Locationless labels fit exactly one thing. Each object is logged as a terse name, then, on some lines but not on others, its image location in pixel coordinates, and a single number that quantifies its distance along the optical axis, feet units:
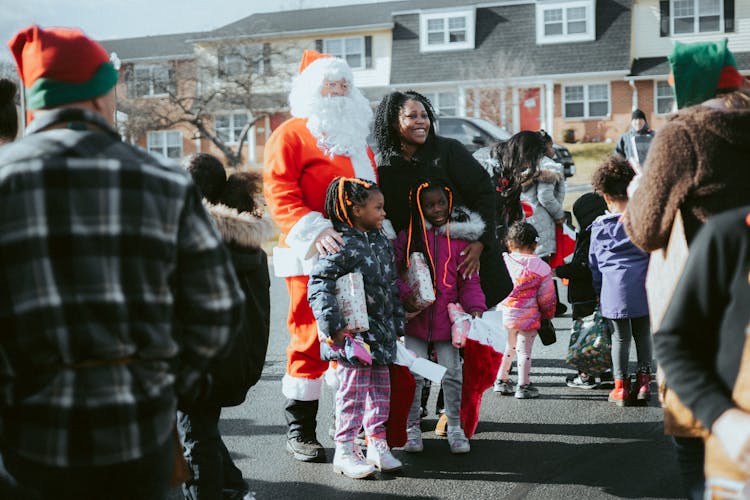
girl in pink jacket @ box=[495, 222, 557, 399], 21.27
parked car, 68.90
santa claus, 16.69
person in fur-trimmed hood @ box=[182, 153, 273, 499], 12.92
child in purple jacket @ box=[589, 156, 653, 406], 19.66
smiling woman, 17.66
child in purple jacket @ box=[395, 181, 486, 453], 17.37
